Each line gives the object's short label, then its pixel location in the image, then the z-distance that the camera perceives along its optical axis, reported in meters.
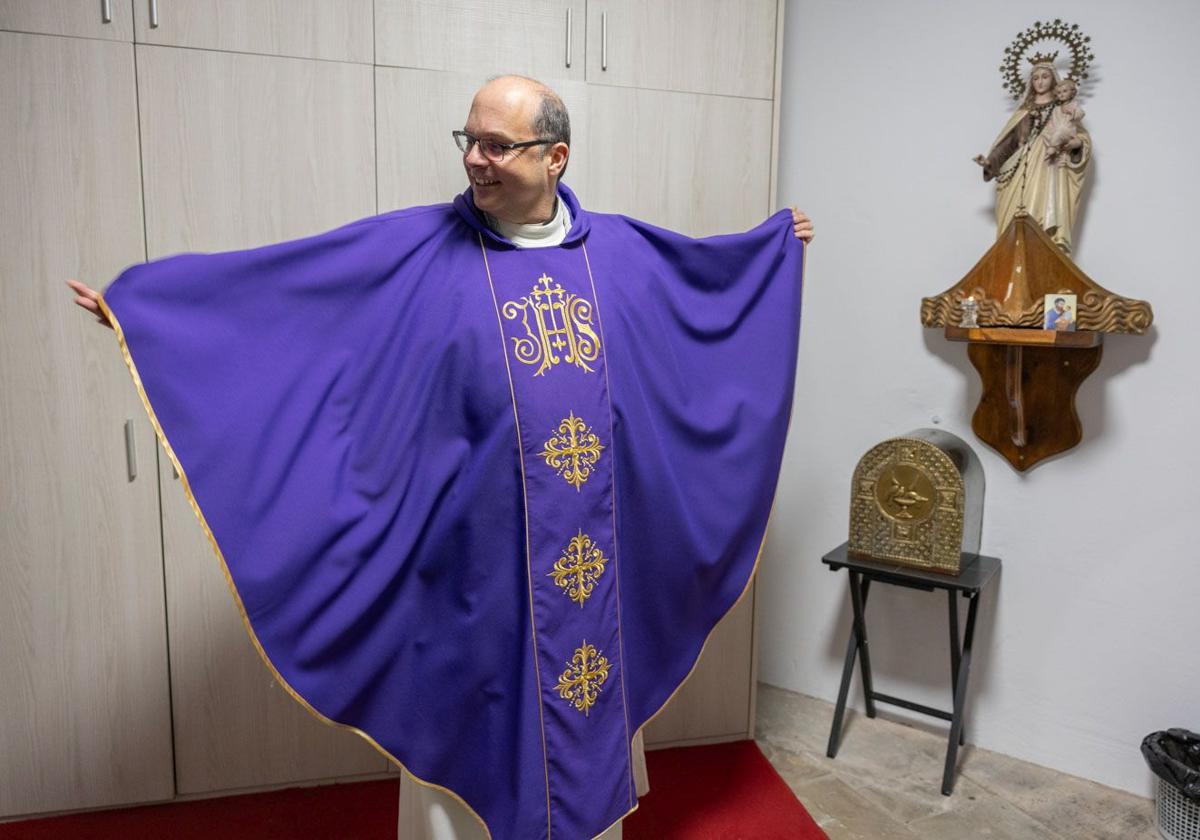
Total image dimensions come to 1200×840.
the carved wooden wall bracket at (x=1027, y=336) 2.37
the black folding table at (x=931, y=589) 2.55
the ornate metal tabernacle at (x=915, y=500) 2.54
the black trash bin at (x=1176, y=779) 2.30
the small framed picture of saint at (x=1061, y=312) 2.37
